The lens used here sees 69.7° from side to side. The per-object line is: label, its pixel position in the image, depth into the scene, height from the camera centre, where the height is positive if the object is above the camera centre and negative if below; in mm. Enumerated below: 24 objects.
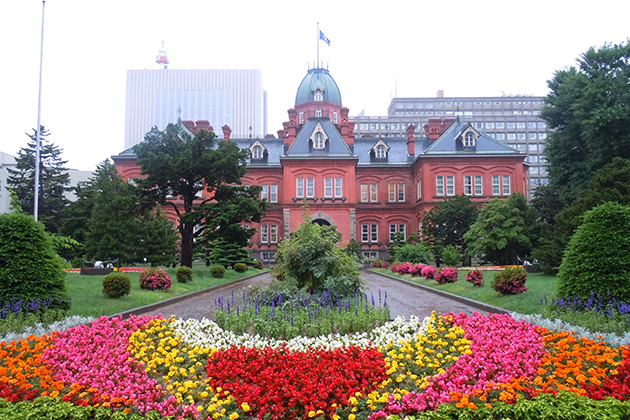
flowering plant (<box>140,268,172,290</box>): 16797 -1419
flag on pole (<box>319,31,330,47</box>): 57812 +25997
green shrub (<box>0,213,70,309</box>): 9578 -468
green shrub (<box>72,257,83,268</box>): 30500 -1353
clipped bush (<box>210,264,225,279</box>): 24609 -1624
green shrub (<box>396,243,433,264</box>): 30281 -928
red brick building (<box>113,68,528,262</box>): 44969 +6892
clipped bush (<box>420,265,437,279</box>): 21884 -1537
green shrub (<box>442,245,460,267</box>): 26828 -1012
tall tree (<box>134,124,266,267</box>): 25578 +4155
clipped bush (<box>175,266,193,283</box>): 19969 -1463
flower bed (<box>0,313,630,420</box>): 5297 -1768
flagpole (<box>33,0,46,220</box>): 20703 +6645
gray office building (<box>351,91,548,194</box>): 102250 +28303
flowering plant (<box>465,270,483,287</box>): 17000 -1430
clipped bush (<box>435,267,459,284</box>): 19266 -1504
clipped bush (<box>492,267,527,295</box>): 13531 -1240
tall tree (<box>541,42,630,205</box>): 27172 +7734
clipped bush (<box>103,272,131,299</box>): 13656 -1309
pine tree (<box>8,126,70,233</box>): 45531 +6237
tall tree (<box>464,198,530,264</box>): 27641 +438
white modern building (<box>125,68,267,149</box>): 133375 +42612
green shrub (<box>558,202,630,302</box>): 8984 -364
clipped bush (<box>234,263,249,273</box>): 28984 -1674
